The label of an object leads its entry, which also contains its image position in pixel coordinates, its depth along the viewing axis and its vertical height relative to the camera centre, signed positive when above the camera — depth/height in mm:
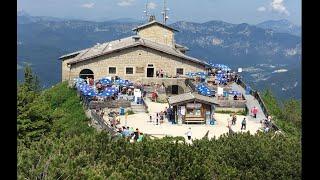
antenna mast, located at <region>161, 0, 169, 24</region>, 69250 +8758
